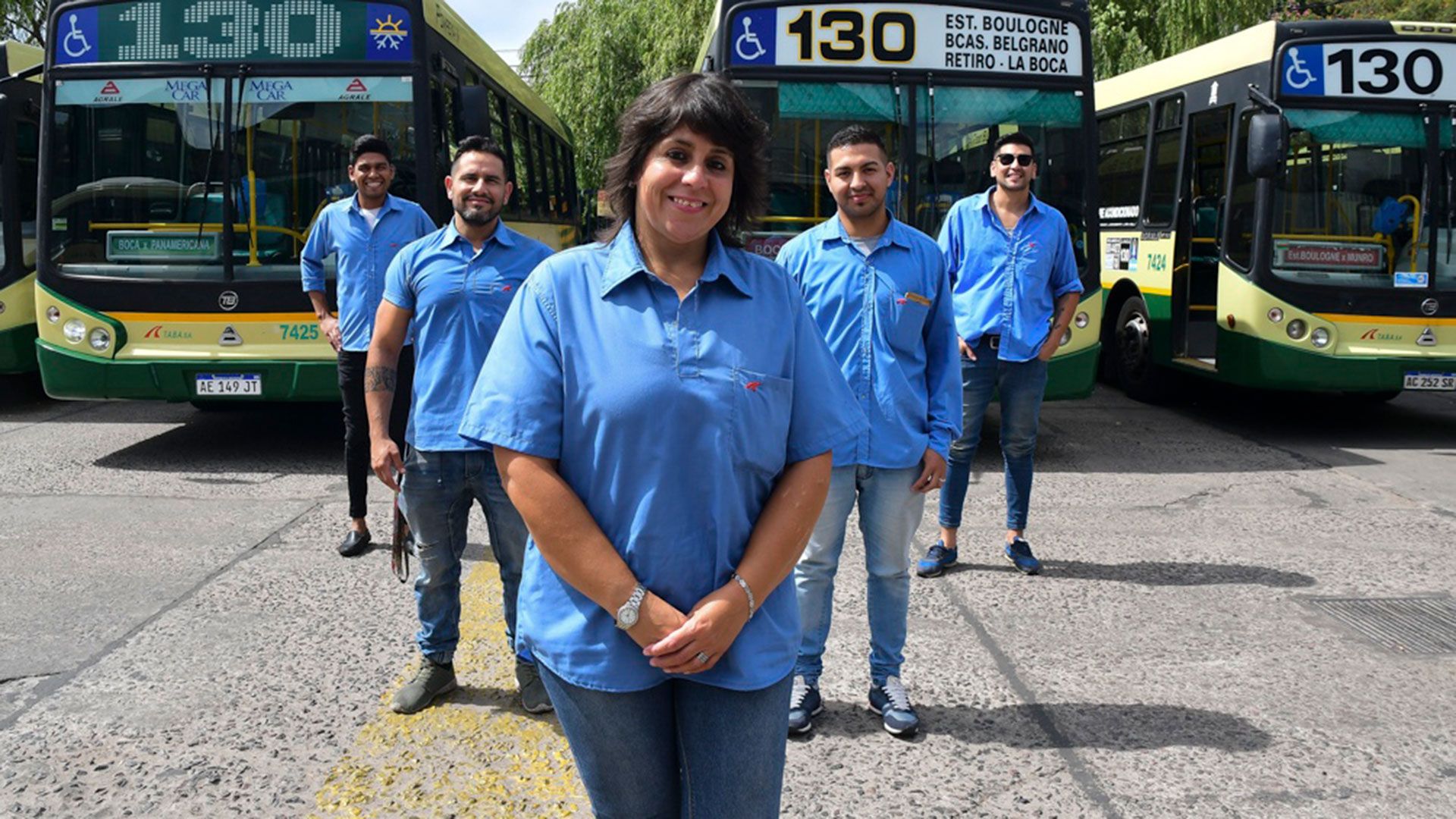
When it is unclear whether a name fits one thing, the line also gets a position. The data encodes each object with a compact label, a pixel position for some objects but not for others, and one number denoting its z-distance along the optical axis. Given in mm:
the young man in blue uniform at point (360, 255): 5980
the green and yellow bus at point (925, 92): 8375
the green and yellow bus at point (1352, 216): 9523
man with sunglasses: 5840
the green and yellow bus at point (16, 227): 10508
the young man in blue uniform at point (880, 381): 3938
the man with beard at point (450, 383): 4023
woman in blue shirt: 2043
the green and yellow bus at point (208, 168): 8195
